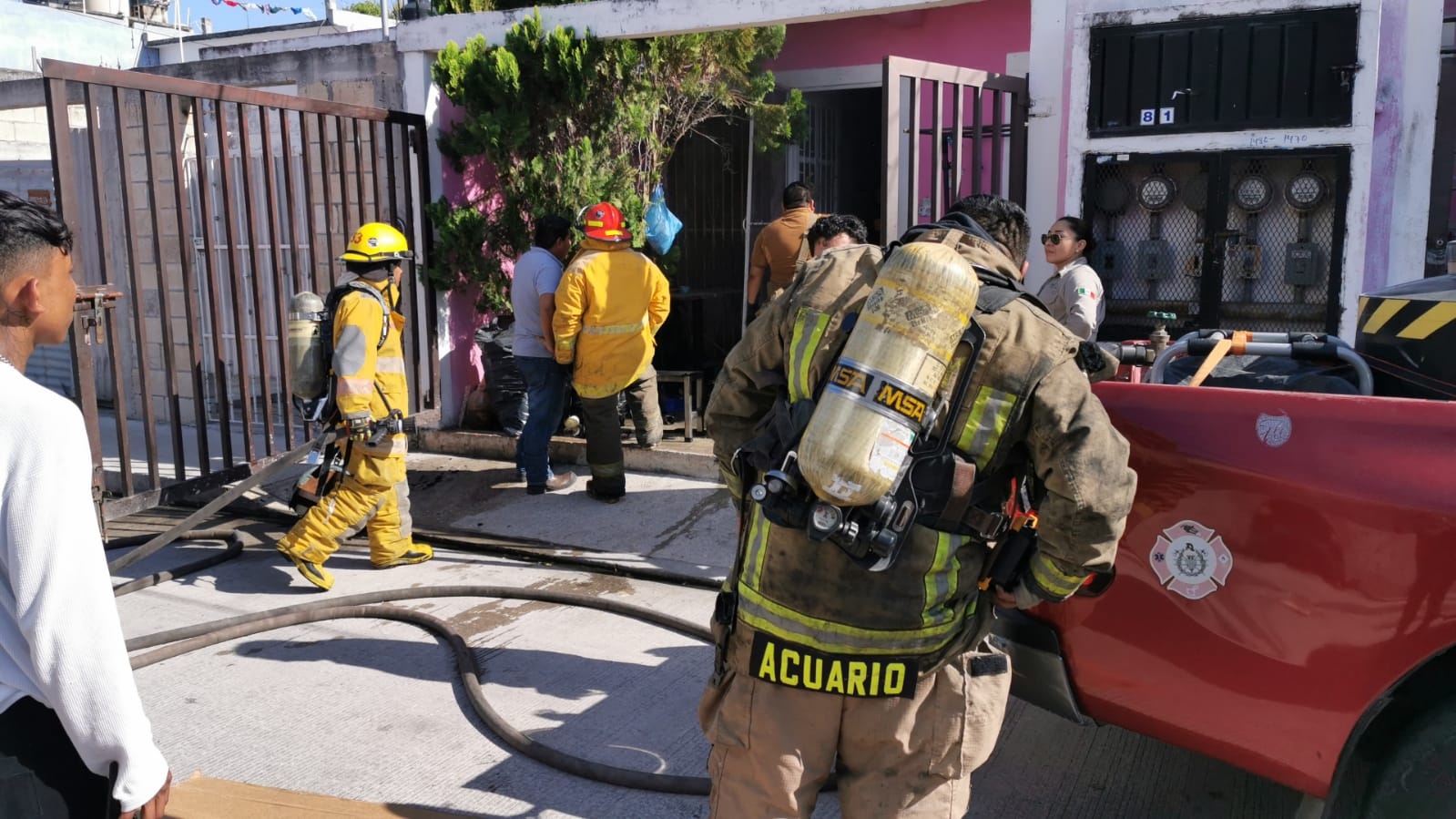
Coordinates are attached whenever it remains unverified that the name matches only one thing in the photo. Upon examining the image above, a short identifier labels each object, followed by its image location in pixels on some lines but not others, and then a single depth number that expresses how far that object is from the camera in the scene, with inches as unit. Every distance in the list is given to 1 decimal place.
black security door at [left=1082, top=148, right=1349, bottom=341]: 233.5
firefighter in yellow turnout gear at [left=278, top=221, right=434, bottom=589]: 197.5
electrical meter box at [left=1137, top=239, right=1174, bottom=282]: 249.3
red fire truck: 85.2
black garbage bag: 284.0
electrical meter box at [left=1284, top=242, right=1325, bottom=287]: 234.8
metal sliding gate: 208.1
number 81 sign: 234.7
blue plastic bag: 290.2
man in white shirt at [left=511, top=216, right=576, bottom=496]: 247.8
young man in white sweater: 64.4
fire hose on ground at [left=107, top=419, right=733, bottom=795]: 128.3
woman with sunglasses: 198.4
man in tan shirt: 258.8
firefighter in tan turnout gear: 80.7
